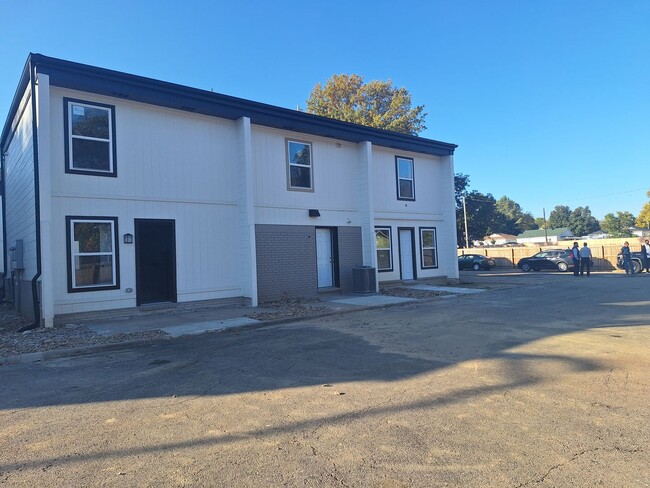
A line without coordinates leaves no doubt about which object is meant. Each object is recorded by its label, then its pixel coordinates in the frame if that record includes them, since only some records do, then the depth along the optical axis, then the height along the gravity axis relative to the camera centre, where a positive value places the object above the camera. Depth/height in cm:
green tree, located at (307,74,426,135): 3466 +1247
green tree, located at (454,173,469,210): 3984 +648
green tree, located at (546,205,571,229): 11256 +895
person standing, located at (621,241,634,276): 2211 -58
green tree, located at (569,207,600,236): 9225 +538
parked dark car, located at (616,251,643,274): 2348 -80
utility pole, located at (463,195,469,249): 4281 +384
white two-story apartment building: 1029 +198
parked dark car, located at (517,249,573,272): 2711 -63
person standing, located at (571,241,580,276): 2208 -43
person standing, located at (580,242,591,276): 2192 -39
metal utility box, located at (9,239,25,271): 1178 +47
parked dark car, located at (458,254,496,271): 3256 -63
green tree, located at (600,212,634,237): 8011 +488
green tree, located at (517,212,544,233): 12082 +828
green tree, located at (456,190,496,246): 4447 +398
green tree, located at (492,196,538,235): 11750 +1096
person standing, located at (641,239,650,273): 2317 -49
